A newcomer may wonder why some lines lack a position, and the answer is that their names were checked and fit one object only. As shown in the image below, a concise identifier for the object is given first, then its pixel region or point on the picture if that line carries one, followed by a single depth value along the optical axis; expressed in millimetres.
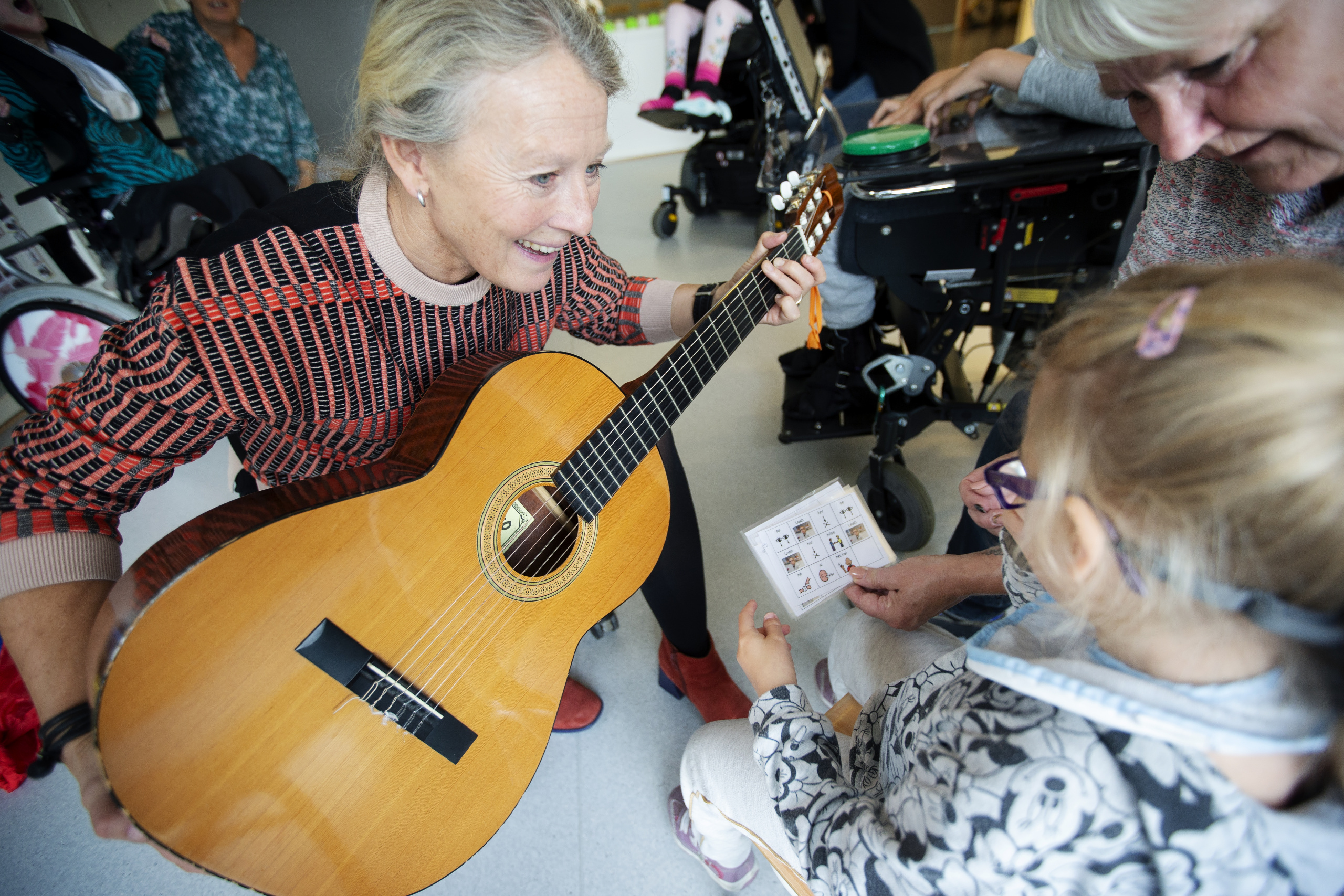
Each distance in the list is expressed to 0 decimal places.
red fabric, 1313
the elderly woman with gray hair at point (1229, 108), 597
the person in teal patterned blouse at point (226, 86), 2219
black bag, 3354
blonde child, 391
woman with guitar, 745
